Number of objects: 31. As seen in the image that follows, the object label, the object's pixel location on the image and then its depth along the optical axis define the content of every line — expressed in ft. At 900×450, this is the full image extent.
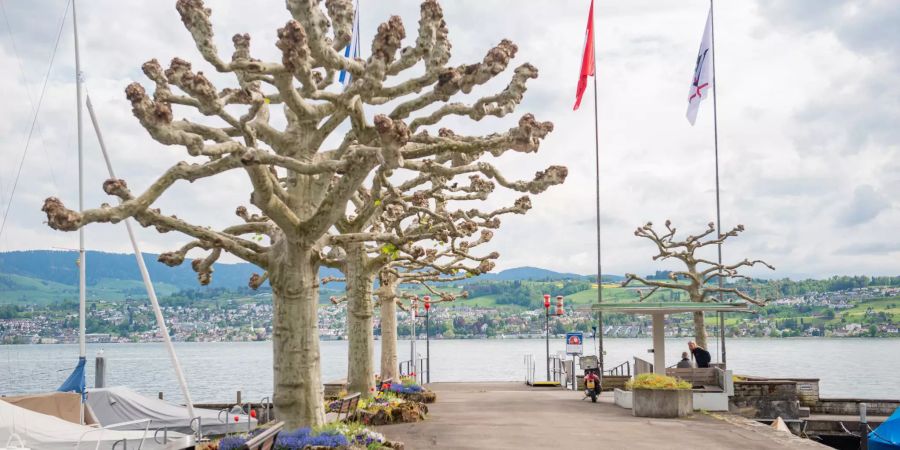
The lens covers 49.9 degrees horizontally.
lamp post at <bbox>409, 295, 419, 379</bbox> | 158.98
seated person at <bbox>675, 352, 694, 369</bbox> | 95.20
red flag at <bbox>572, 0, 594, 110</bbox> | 121.70
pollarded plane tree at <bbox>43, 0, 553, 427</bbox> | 38.14
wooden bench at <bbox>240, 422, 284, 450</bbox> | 33.63
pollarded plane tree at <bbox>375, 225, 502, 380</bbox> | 94.84
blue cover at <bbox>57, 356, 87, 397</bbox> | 78.79
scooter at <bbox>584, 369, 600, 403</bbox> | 93.09
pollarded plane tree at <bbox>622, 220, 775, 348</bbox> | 121.08
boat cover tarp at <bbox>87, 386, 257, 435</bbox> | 86.99
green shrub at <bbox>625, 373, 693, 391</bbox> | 75.56
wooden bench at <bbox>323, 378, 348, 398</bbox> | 93.82
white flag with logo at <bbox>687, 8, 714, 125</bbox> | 126.31
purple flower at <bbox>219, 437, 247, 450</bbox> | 41.27
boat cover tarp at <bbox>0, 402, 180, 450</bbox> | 58.85
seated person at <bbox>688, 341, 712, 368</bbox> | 93.35
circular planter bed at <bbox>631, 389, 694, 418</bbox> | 75.15
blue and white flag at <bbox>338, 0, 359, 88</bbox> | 69.92
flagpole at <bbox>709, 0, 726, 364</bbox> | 127.41
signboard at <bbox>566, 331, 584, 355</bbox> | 137.90
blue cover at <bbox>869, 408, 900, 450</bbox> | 72.75
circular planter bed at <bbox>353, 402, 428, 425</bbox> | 66.95
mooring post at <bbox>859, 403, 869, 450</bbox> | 73.97
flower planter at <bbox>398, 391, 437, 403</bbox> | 87.82
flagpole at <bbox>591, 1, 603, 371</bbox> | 136.06
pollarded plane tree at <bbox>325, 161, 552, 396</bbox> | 56.34
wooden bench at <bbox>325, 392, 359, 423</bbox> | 57.60
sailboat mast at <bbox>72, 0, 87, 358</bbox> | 91.58
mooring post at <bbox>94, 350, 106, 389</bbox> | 105.19
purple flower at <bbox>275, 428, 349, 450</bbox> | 42.32
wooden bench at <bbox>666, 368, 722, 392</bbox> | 85.10
